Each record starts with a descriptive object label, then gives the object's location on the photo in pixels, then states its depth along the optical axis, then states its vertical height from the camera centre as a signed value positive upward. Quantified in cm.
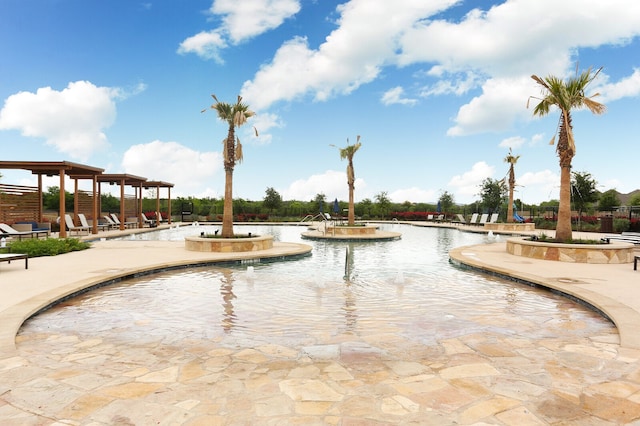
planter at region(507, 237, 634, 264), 1020 -99
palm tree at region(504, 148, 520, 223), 2409 +266
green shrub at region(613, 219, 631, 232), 2027 -47
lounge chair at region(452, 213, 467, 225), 3055 -42
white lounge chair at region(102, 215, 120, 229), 2294 -51
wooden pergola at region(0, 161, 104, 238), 1595 +207
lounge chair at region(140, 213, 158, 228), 2682 -60
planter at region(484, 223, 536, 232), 2353 -68
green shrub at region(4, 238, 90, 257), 1071 -95
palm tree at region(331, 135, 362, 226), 2106 +284
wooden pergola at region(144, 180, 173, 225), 2690 +221
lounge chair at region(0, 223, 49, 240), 1410 -67
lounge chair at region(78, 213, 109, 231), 1952 -39
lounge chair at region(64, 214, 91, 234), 1819 -56
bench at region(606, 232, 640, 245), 1293 -78
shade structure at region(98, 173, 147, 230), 2169 +211
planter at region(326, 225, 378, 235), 1920 -74
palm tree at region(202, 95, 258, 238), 1291 +238
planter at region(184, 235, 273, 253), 1193 -93
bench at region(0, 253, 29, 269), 802 -91
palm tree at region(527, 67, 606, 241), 1152 +322
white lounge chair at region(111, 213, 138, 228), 2428 -51
